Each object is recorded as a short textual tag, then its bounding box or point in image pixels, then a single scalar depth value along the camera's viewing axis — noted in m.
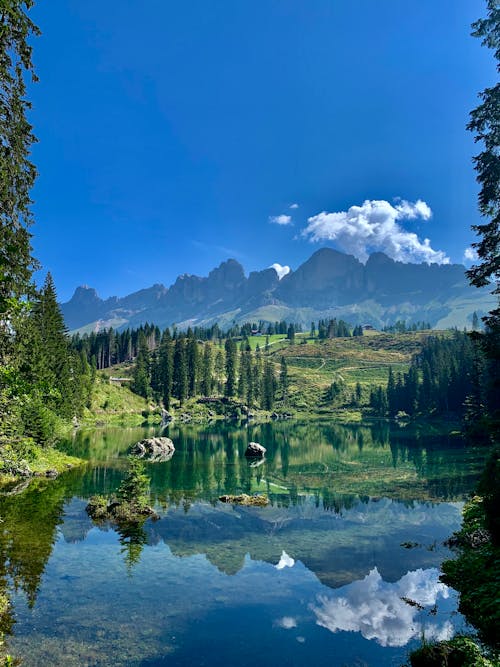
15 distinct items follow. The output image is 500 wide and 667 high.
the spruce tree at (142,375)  146.00
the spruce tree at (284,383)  188.25
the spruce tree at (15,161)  16.97
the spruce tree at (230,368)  170.93
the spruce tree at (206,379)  164.38
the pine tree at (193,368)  160.00
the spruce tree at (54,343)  64.00
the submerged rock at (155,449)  63.44
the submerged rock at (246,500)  37.62
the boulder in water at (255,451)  69.44
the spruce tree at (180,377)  154.38
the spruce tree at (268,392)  173.75
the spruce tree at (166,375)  149.57
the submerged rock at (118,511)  30.64
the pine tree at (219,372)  175.64
